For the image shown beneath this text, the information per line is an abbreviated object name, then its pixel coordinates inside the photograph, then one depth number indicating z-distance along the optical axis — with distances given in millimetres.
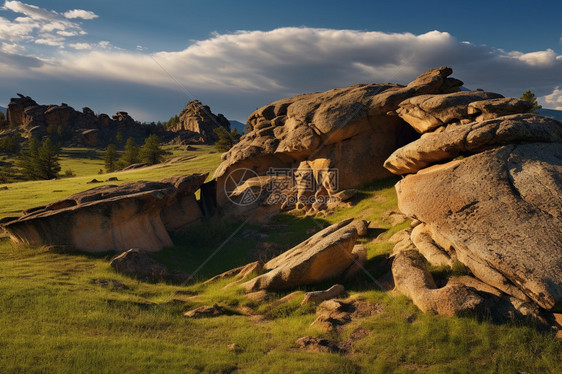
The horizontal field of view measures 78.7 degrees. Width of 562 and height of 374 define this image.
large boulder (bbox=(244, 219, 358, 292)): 14219
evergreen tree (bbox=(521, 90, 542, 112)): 60812
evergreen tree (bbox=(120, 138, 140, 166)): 76888
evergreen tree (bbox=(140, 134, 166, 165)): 74000
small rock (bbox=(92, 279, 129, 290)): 15106
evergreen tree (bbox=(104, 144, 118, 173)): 76500
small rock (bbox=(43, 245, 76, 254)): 19047
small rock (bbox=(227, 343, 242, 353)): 9648
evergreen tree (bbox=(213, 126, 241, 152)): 76856
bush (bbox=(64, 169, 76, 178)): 66975
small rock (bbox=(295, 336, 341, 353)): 9617
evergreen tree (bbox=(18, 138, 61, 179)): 64625
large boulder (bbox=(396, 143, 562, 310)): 10844
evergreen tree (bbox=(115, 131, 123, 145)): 120250
